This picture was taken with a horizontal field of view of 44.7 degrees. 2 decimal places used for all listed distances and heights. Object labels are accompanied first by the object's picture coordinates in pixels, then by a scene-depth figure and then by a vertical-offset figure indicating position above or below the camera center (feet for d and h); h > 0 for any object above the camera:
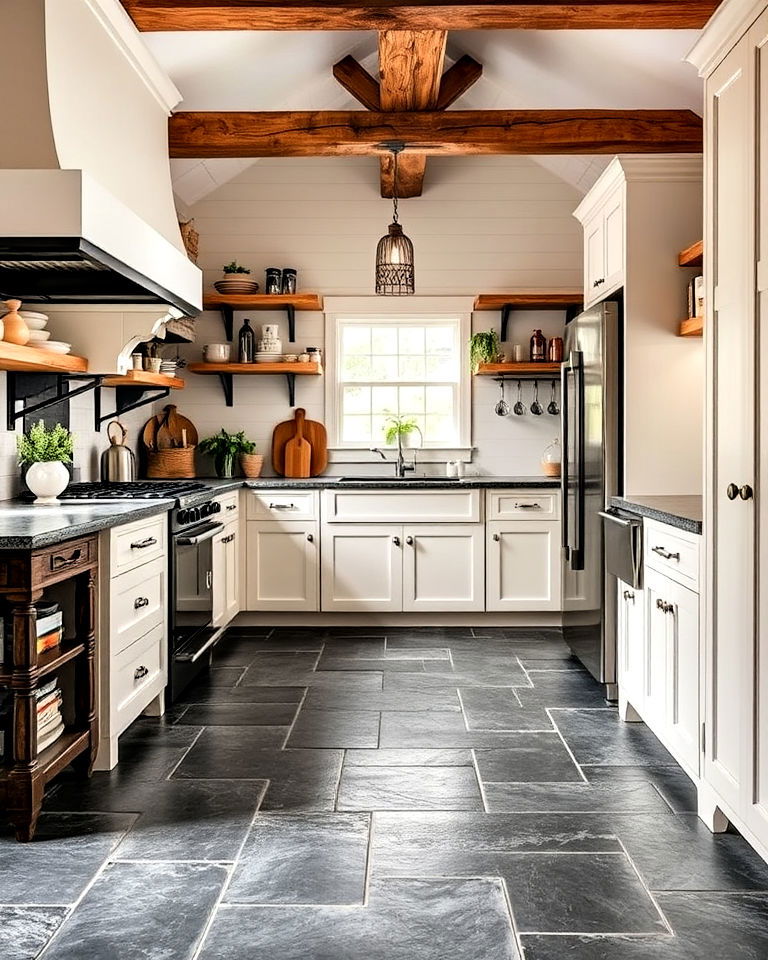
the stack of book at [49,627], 8.85 -1.60
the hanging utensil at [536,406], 20.29 +1.10
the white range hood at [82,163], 9.15 +3.28
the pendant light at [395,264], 15.79 +3.29
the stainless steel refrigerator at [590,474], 13.50 -0.28
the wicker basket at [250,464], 20.08 -0.11
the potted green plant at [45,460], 11.95 +0.01
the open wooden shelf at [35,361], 10.64 +1.24
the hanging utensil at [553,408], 20.44 +1.07
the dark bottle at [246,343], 19.77 +2.46
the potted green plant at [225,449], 19.80 +0.22
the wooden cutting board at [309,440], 20.53 +0.36
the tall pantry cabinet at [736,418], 7.70 +0.33
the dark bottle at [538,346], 19.88 +2.36
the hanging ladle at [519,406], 20.26 +1.11
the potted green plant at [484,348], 19.86 +2.33
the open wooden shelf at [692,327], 12.40 +1.75
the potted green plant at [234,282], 19.65 +3.72
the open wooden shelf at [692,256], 12.08 +2.68
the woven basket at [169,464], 19.52 -0.09
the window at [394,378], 20.84 +1.80
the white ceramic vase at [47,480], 11.93 -0.25
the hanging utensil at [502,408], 20.44 +1.07
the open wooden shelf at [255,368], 19.44 +1.89
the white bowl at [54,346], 12.21 +1.52
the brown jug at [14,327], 11.03 +1.59
